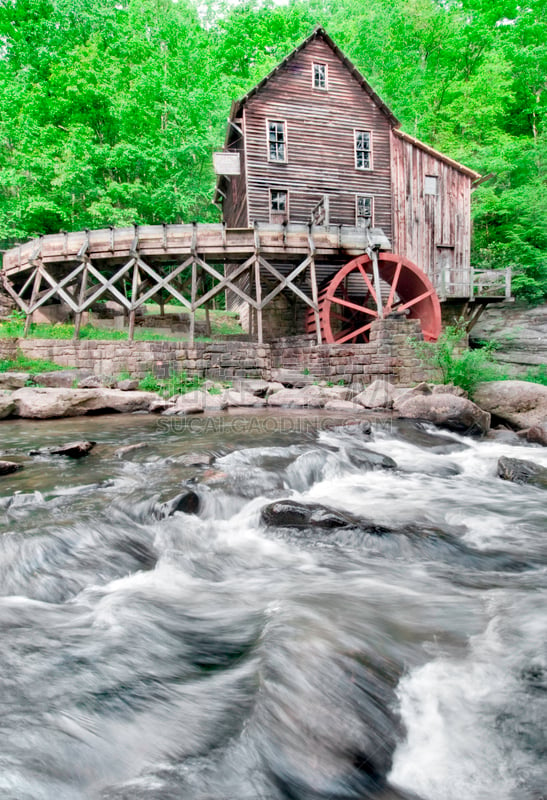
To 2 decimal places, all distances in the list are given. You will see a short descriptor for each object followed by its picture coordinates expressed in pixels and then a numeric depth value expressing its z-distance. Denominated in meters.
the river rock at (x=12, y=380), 10.27
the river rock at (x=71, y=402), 8.24
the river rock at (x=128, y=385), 10.95
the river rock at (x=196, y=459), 5.27
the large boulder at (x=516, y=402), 7.82
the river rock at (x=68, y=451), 5.55
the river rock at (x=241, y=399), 10.21
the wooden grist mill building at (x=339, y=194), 15.59
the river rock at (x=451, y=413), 7.65
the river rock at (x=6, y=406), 8.06
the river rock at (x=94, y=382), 10.55
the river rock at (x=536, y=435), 7.09
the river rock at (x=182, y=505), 3.87
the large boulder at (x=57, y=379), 10.68
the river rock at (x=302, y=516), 3.63
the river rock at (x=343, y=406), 9.73
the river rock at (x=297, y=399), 10.26
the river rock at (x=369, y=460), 5.66
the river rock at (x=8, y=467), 4.69
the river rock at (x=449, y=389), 9.04
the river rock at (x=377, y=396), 9.97
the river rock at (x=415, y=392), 9.46
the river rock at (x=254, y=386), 11.02
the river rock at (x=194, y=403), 9.09
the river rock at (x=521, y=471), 5.23
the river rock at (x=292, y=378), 12.26
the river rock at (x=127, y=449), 5.59
